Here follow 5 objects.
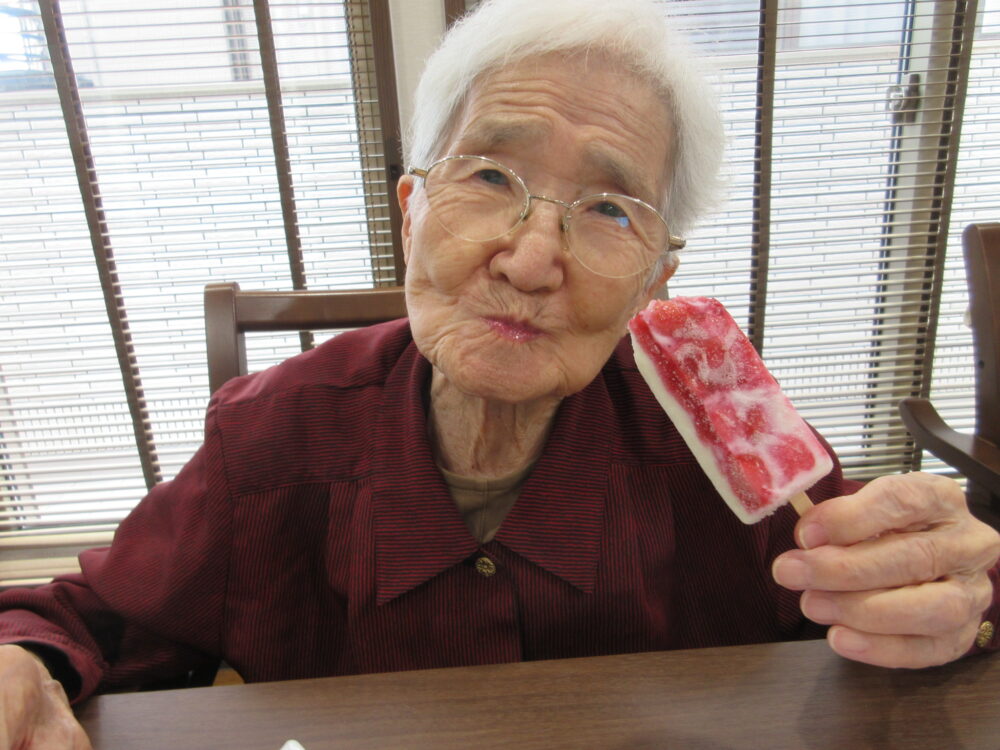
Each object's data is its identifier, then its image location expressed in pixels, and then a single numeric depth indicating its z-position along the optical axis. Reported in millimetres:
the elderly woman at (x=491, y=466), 385
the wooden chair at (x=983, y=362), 551
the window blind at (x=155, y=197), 859
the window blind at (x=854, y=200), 939
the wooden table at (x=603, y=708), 309
